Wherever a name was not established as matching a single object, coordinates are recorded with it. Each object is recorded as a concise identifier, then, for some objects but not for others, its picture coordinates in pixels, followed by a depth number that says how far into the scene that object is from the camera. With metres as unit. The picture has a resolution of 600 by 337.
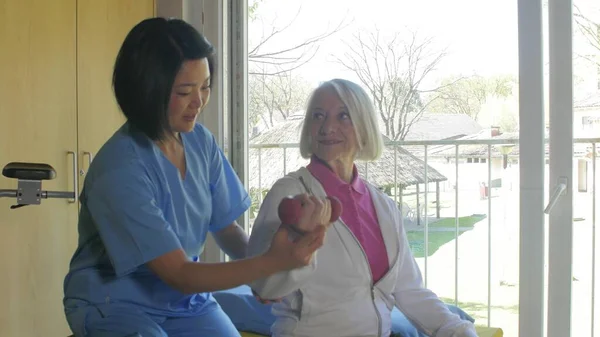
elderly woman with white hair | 1.39
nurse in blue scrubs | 1.24
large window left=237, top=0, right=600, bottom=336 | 2.18
